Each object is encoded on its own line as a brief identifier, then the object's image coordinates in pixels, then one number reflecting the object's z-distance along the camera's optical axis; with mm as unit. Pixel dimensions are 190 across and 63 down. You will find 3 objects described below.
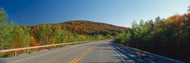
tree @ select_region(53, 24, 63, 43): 32175
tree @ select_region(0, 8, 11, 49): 12865
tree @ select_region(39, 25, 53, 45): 29910
